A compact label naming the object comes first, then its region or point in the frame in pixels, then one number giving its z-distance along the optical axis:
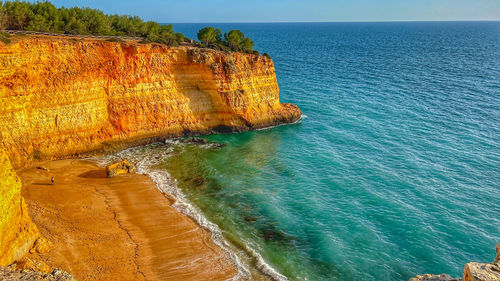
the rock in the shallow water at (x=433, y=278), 15.00
